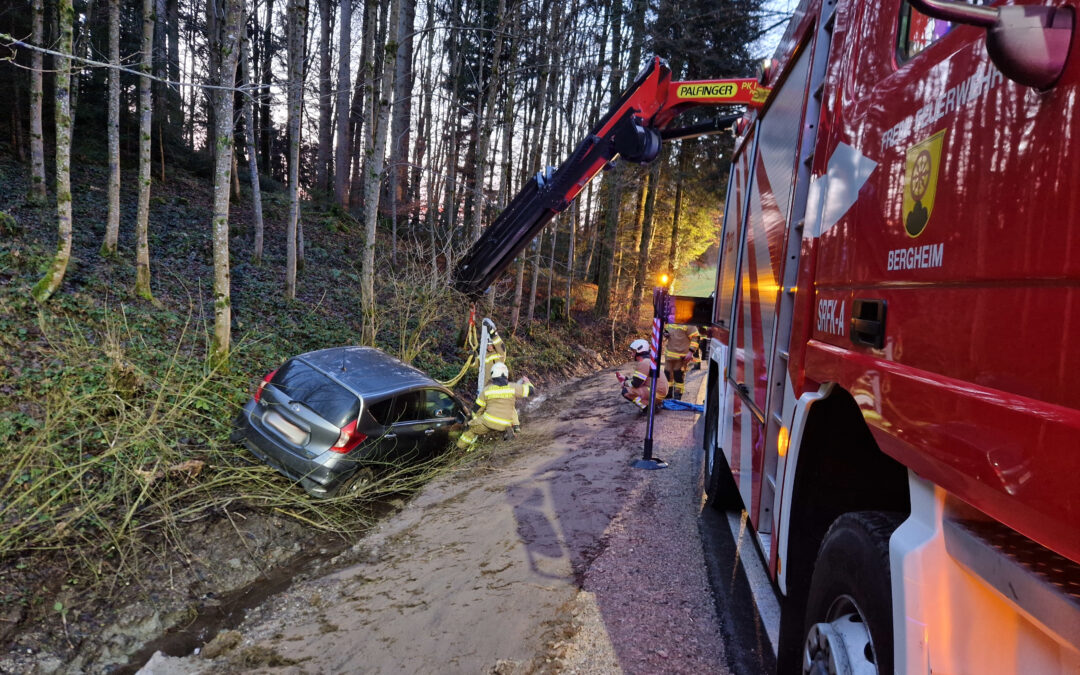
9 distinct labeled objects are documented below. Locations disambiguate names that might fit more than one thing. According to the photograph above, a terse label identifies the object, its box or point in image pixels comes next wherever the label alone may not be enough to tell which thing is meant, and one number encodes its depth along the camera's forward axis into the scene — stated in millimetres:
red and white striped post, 6672
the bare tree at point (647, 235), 22266
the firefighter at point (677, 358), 11312
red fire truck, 1095
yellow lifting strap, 11560
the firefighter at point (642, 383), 10109
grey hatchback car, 6180
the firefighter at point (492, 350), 9437
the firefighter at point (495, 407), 8344
